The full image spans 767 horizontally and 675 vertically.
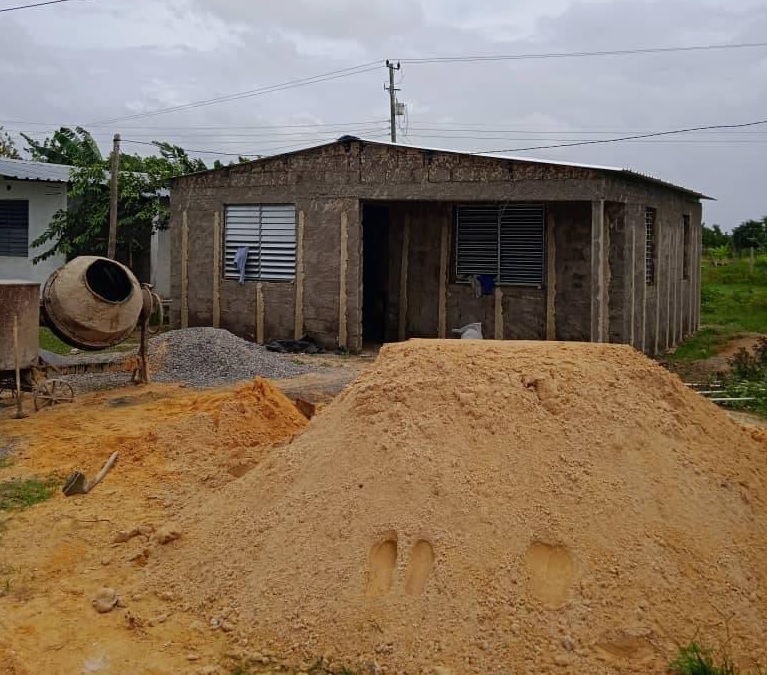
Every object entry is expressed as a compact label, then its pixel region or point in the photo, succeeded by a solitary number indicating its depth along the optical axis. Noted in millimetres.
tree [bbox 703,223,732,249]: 44062
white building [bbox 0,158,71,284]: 20719
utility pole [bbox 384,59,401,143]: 32375
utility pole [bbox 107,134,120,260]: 18156
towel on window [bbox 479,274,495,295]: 14758
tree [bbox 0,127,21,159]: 31969
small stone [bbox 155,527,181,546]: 5395
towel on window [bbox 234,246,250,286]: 16156
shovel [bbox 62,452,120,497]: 6812
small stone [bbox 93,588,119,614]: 4797
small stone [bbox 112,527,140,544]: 5762
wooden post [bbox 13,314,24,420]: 9336
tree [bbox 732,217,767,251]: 40125
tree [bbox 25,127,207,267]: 20016
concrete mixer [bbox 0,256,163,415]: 9383
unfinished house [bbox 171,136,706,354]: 13297
